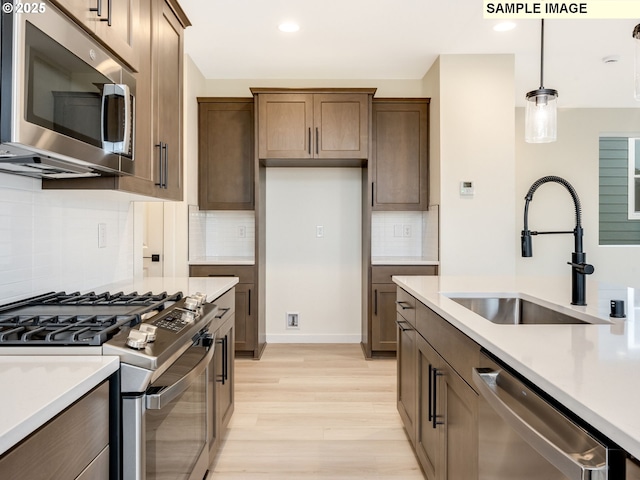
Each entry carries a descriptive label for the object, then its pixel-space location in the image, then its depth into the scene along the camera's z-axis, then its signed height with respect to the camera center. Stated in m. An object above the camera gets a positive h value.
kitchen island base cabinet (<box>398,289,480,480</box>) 1.33 -0.59
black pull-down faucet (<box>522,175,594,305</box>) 1.51 -0.10
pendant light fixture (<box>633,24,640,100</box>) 1.27 +0.56
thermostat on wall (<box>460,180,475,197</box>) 3.71 +0.44
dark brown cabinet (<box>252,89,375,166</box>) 3.79 +1.00
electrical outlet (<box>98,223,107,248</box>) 2.14 +0.01
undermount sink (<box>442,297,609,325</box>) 1.90 -0.30
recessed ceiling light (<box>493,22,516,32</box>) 3.16 +1.56
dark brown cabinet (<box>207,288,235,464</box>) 1.95 -0.66
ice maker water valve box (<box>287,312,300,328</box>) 4.41 -0.81
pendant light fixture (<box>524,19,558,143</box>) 2.04 +0.61
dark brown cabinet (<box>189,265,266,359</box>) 3.78 -0.57
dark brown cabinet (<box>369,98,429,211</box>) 3.98 +0.79
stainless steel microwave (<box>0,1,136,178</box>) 1.01 +0.38
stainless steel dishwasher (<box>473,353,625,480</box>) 0.68 -0.36
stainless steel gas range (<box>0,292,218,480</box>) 1.04 -0.29
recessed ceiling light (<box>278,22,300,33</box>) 3.20 +1.57
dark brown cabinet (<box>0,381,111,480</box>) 0.69 -0.38
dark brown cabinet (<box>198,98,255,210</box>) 3.97 +0.79
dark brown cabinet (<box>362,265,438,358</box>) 3.82 -0.63
